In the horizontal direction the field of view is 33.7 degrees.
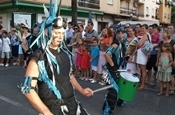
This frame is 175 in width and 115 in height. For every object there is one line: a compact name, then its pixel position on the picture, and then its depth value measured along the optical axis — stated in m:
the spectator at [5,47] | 12.05
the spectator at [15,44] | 12.50
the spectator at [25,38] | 10.08
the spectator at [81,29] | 10.26
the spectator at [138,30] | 8.14
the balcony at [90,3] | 27.64
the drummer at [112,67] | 5.16
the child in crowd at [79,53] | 9.40
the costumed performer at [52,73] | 2.50
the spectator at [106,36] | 6.65
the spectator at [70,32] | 10.84
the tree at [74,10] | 16.59
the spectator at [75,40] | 9.88
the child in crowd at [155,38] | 8.50
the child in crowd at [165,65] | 6.94
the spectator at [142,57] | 7.48
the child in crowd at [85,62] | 9.15
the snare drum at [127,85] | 4.61
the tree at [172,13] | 55.27
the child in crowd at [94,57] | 8.83
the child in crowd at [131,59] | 7.76
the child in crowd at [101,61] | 8.59
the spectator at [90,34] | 9.26
